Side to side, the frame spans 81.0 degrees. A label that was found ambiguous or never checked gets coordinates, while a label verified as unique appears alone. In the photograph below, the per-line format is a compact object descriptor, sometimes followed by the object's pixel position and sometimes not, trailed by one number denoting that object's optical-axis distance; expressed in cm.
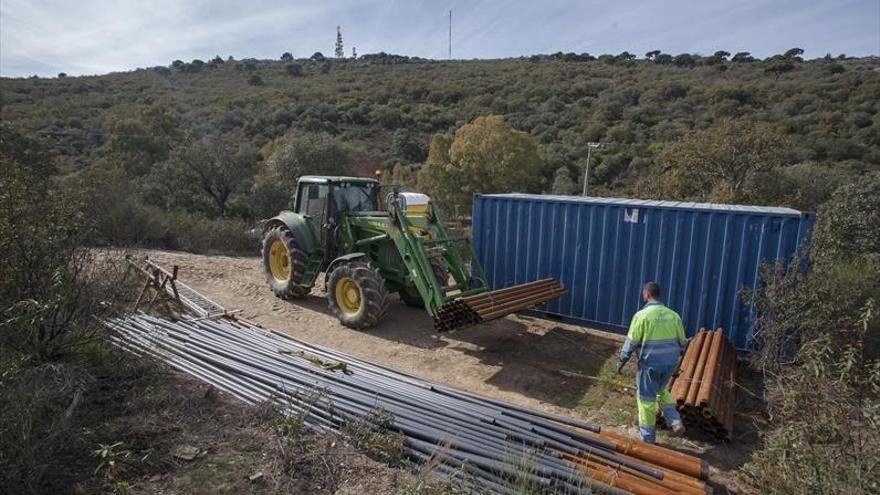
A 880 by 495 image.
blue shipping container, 700
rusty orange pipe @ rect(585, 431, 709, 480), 409
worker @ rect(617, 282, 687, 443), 485
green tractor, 732
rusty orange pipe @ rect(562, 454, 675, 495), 374
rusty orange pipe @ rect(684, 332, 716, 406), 505
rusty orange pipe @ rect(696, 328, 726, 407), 500
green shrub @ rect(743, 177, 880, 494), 333
